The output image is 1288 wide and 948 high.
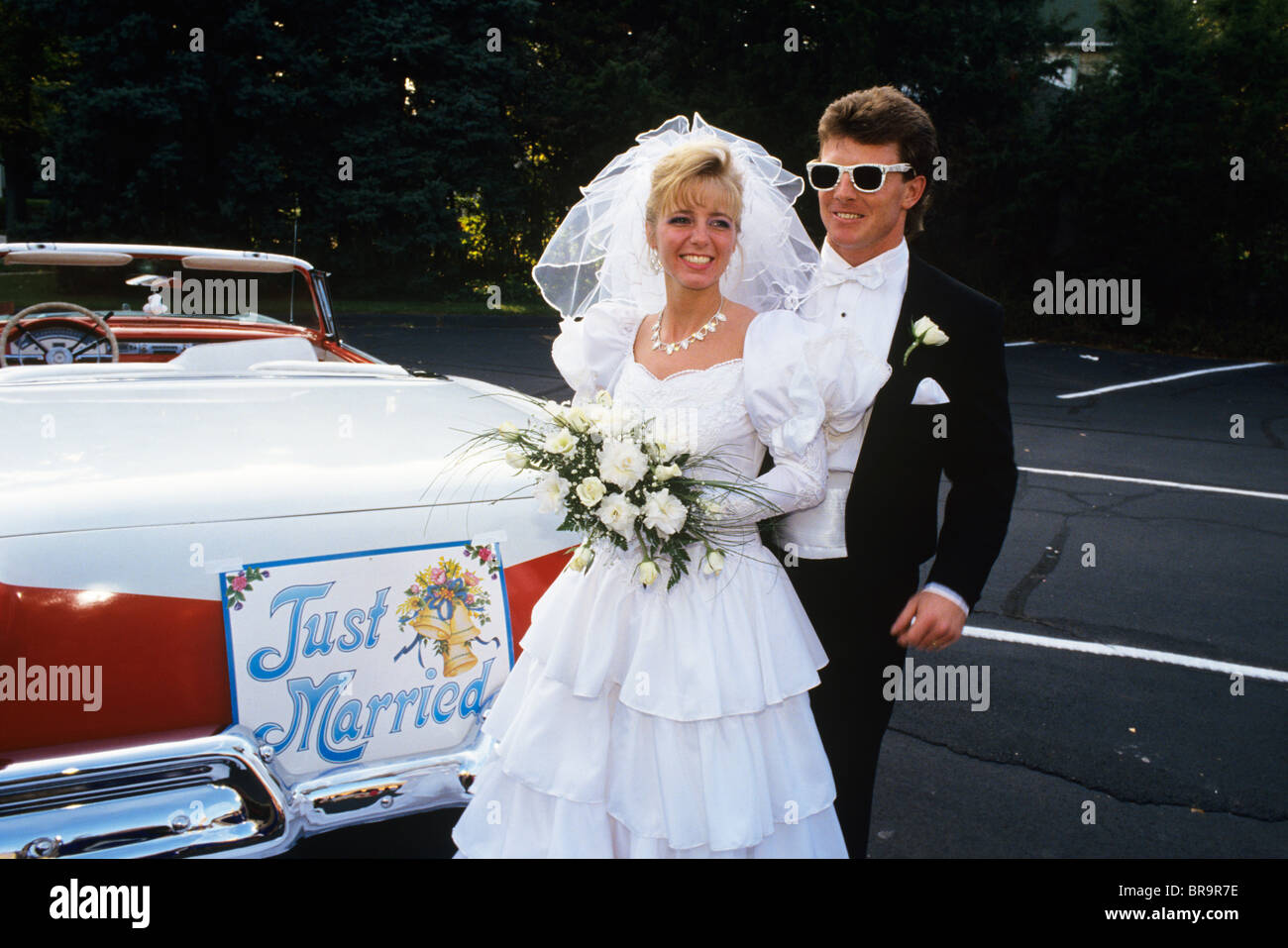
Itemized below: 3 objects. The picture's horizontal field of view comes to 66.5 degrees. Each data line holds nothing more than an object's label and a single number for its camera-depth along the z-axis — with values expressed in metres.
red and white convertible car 1.82
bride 1.87
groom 1.98
